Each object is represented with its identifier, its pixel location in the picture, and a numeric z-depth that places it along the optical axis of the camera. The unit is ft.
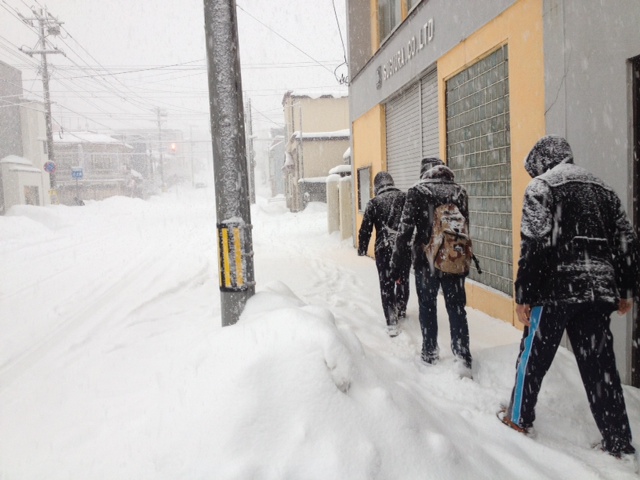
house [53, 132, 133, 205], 180.75
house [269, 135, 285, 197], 181.88
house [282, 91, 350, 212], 105.40
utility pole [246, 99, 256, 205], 115.30
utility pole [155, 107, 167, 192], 220.43
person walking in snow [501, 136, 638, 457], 9.11
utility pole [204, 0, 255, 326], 11.07
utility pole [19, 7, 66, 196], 92.89
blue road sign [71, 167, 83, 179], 109.83
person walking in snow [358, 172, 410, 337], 17.46
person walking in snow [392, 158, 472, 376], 13.11
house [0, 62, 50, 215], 112.27
